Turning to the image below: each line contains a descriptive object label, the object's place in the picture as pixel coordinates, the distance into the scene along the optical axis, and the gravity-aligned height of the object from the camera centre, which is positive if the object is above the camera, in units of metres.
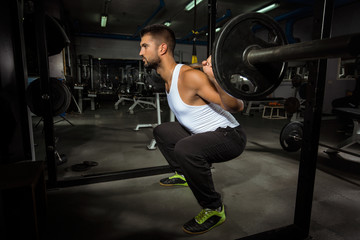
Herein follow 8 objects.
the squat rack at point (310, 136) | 0.87 -0.22
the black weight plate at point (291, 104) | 2.41 -0.22
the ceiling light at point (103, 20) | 6.65 +1.92
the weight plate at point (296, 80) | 3.14 +0.05
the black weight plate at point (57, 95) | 1.65 -0.10
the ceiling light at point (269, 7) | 5.67 +2.02
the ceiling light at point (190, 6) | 5.86 +2.08
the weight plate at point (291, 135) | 1.77 -0.40
